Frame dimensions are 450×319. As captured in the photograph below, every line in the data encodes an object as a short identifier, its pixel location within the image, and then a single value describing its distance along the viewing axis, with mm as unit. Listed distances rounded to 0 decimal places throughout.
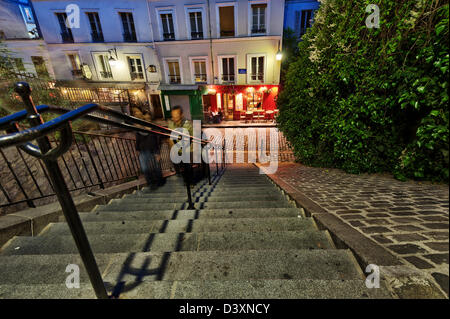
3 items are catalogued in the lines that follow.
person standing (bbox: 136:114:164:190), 4207
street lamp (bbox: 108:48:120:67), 13898
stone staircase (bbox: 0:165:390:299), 1022
